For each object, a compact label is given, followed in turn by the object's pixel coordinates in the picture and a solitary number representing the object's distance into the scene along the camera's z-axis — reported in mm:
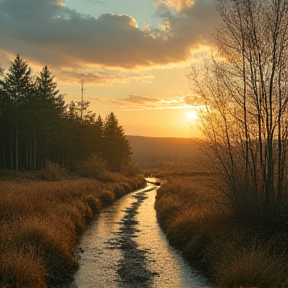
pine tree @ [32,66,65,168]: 45281
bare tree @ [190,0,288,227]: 11586
